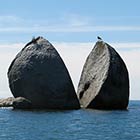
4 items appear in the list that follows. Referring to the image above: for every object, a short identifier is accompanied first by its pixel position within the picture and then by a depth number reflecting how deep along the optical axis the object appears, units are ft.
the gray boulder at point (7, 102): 313.40
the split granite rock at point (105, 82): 297.94
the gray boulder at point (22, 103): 301.43
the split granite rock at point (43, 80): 303.48
